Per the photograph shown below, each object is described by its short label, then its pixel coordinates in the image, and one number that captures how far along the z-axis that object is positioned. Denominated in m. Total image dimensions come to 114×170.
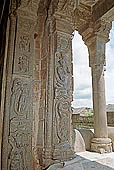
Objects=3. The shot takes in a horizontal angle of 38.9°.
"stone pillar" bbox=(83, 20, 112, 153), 3.78
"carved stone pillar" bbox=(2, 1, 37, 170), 2.31
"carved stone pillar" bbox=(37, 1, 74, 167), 2.65
